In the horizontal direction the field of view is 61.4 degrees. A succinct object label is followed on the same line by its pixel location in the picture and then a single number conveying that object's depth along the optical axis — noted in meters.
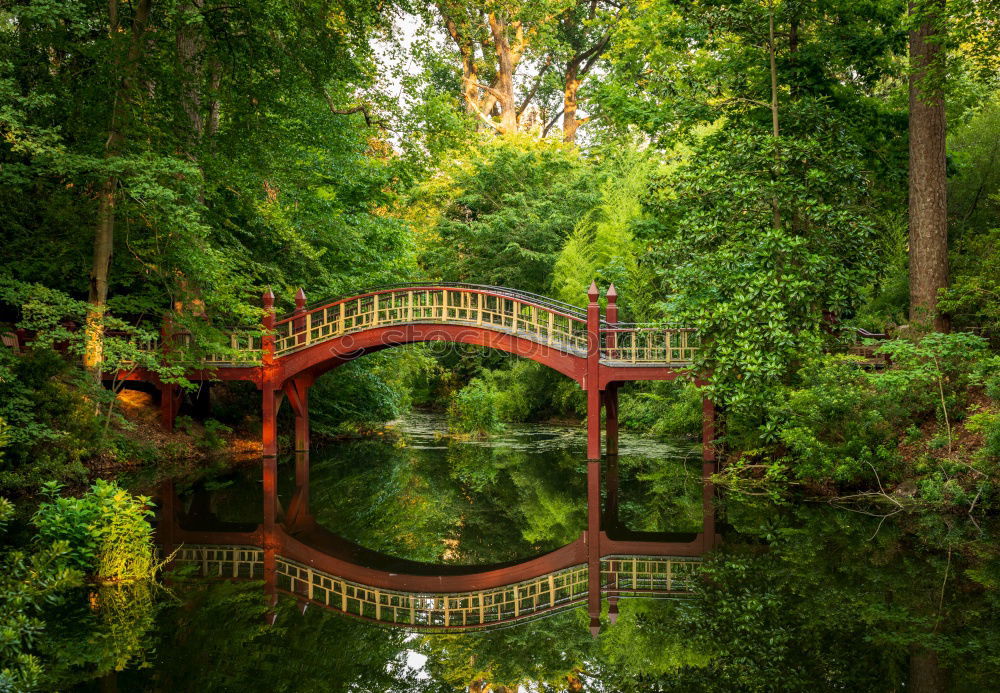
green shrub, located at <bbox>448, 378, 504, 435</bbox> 22.86
